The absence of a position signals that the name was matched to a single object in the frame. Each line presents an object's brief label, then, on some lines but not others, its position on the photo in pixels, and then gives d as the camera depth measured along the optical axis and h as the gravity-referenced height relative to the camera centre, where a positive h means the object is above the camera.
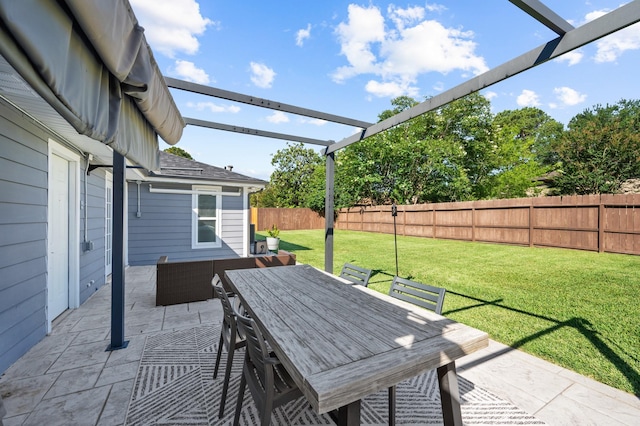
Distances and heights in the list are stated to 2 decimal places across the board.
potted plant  8.49 -0.87
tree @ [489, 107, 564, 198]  17.83 +3.27
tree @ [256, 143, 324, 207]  28.76 +4.04
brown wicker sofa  4.35 -1.04
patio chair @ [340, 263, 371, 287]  2.90 -0.71
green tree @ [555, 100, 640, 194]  13.39 +2.78
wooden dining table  1.18 -0.68
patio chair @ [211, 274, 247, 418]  2.03 -0.95
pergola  1.67 +1.17
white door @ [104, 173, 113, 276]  5.82 -0.24
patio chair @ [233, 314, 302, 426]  1.46 -1.02
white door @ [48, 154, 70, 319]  3.60 -0.36
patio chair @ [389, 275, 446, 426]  1.87 -0.67
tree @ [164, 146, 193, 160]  29.28 +6.51
